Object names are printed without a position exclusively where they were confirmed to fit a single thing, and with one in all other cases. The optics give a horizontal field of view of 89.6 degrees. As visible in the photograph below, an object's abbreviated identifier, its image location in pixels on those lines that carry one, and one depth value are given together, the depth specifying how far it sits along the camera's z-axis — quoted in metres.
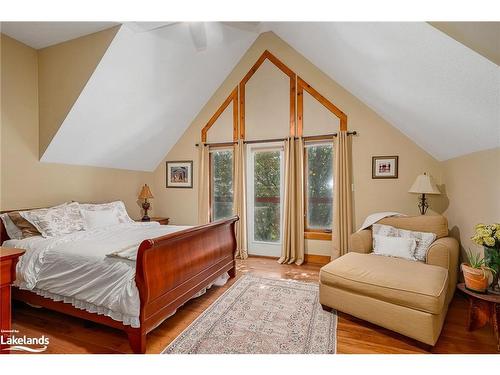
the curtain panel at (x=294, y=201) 4.04
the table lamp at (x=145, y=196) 4.52
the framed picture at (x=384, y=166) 3.63
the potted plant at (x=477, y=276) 1.91
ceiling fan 2.73
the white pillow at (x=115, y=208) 3.32
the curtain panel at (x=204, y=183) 4.64
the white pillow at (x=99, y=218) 3.09
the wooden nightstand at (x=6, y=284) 1.29
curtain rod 3.89
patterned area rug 1.91
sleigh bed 1.81
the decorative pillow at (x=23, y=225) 2.64
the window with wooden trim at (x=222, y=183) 4.70
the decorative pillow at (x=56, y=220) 2.63
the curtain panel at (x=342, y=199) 3.77
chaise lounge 1.84
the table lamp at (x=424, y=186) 3.06
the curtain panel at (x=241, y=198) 4.35
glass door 4.39
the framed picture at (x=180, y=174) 4.83
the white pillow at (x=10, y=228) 2.65
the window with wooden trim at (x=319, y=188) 4.05
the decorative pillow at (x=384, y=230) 2.90
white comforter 1.85
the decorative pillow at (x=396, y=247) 2.65
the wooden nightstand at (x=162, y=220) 4.54
